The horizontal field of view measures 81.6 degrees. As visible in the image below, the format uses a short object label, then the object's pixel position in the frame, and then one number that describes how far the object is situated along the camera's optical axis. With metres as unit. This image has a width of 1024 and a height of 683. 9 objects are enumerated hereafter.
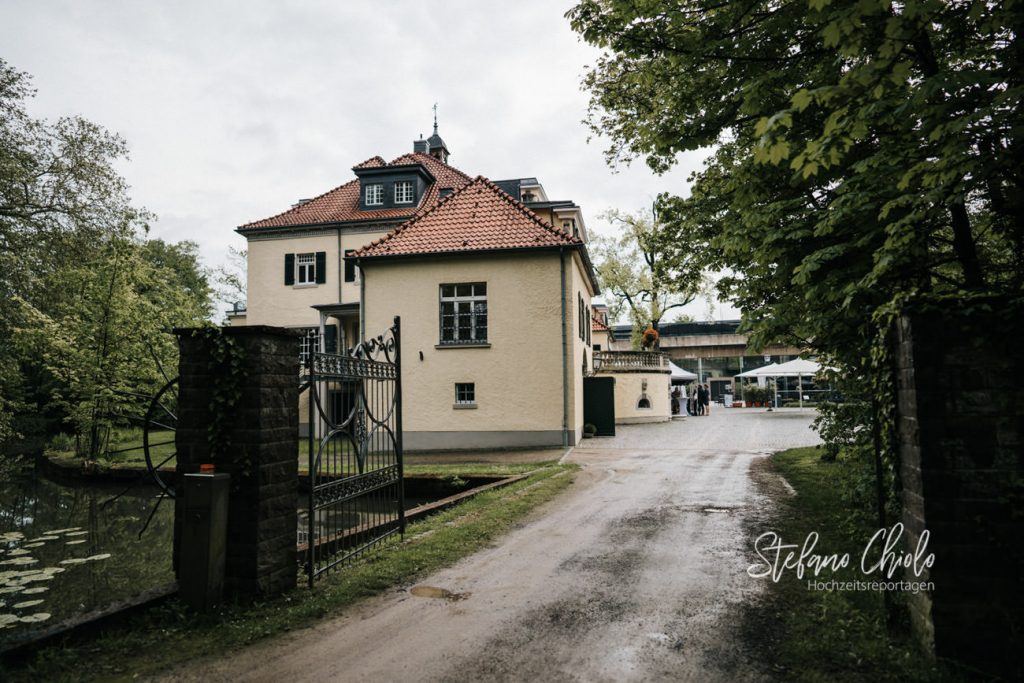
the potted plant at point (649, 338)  30.57
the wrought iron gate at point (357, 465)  5.42
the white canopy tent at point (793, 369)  32.78
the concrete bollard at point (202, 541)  4.50
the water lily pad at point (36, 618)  5.24
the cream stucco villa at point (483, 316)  17.58
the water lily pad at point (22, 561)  7.61
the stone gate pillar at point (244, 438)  4.69
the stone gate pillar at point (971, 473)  3.32
